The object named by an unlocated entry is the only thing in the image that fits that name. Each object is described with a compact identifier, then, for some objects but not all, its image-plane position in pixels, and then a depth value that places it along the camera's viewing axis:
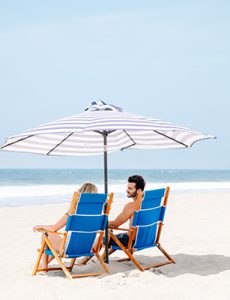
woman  5.23
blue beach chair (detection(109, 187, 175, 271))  5.51
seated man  5.66
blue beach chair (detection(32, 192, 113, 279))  5.07
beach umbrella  4.97
